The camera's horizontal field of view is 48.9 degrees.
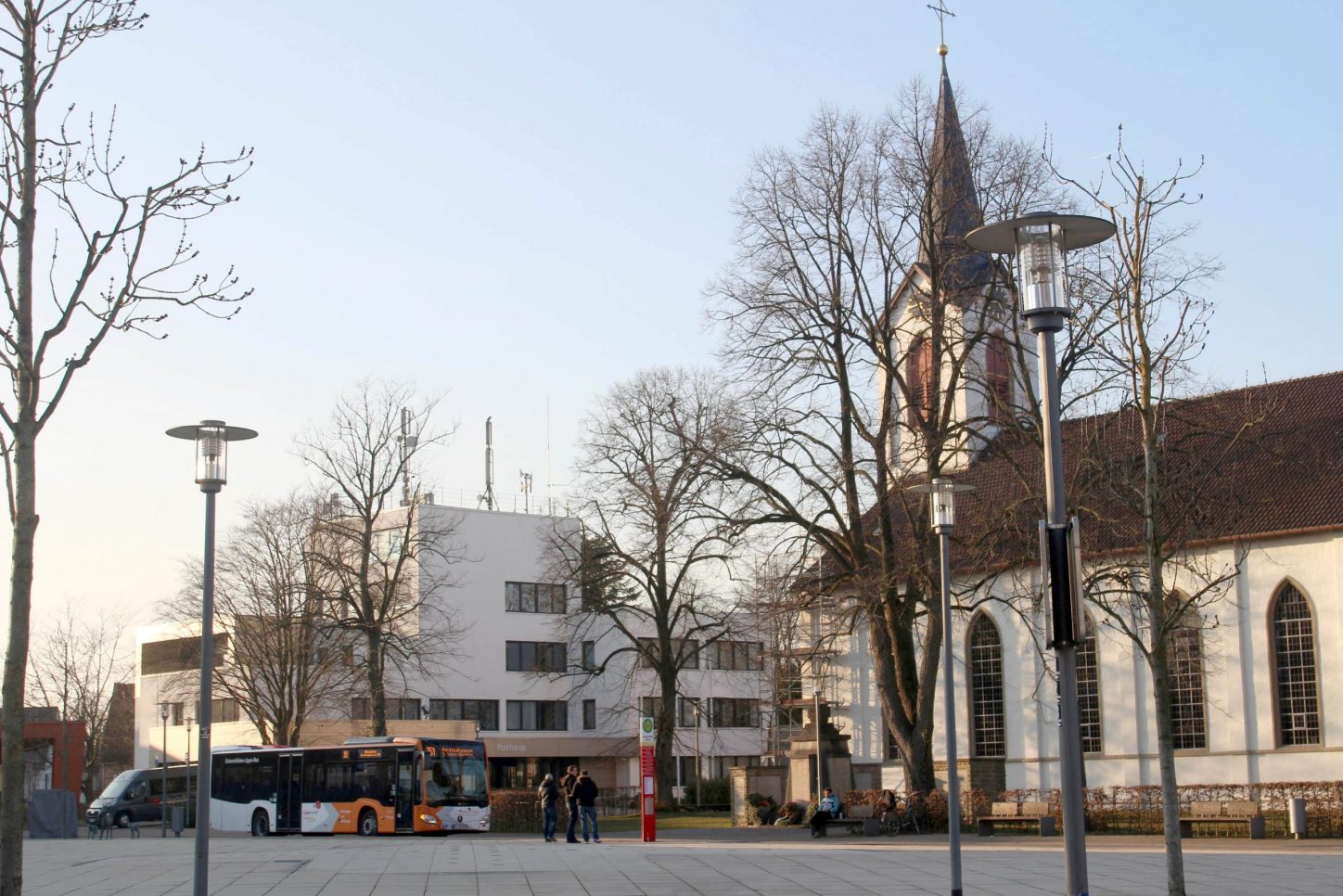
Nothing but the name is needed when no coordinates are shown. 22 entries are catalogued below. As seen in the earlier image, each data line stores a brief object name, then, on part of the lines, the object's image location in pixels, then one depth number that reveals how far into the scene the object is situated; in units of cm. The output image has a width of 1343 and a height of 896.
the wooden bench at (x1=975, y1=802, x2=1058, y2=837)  3719
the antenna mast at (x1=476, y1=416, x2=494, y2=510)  8200
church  3556
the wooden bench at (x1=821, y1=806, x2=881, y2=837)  3694
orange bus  4122
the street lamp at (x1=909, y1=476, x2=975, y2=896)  1819
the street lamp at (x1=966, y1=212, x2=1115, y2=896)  1149
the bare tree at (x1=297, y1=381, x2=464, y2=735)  5128
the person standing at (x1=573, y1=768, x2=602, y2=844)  3531
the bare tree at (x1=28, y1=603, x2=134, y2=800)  8462
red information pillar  3616
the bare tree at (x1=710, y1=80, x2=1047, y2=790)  3744
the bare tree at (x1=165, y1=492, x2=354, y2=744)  5800
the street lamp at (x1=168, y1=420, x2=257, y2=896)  1703
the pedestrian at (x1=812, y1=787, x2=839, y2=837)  3725
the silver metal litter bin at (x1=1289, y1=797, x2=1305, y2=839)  3391
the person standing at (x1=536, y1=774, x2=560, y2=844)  3678
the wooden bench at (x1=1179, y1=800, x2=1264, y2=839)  3494
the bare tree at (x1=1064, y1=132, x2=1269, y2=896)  1770
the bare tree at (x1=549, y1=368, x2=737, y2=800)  5031
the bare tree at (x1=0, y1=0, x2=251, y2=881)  1277
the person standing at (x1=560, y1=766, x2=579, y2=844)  3562
